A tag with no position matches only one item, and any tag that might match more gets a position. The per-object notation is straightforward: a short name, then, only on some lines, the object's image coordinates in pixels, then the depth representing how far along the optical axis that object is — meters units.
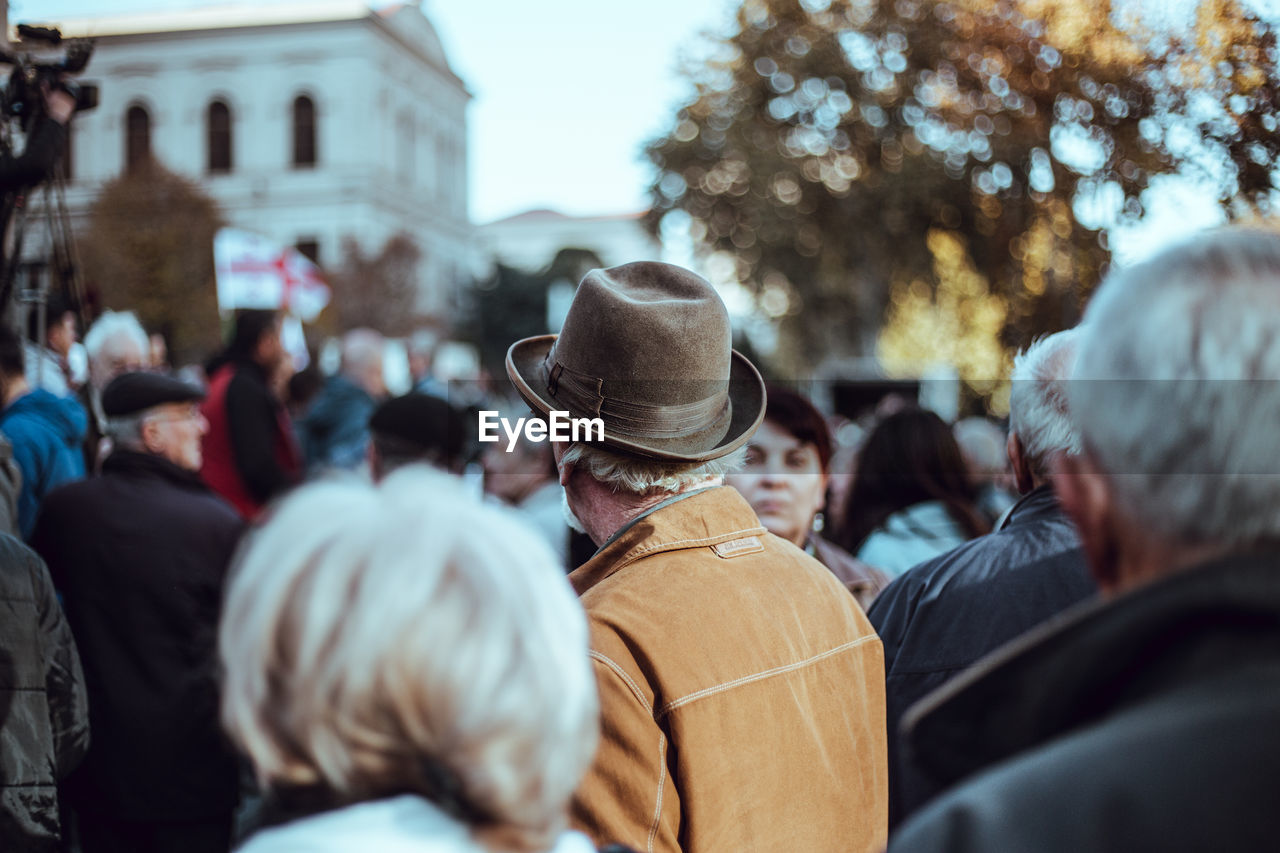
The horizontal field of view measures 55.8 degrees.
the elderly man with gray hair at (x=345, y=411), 7.49
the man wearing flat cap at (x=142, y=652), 3.78
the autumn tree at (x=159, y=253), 35.25
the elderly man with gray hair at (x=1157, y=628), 0.96
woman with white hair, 1.11
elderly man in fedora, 1.83
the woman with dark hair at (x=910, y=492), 4.39
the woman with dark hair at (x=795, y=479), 3.84
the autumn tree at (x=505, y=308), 61.91
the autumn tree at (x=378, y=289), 44.97
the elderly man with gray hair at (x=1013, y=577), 2.60
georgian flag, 11.48
